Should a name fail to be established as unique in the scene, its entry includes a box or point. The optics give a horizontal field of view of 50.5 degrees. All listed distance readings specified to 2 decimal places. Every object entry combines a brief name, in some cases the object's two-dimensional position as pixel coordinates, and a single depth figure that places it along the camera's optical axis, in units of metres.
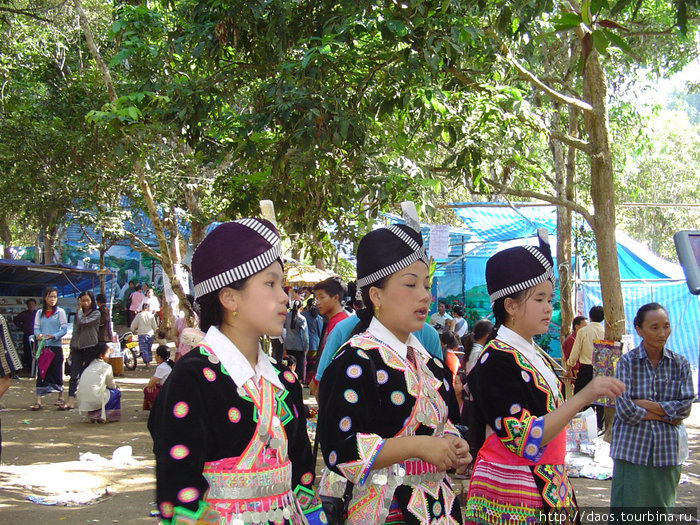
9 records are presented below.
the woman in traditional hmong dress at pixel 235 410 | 2.07
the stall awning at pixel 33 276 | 16.95
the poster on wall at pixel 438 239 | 11.07
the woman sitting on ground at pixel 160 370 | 9.91
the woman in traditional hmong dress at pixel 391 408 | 2.44
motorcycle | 17.37
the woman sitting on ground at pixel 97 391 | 10.59
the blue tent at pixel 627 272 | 14.67
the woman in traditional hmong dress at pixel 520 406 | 2.81
